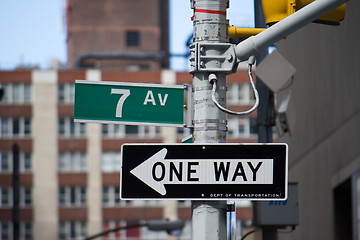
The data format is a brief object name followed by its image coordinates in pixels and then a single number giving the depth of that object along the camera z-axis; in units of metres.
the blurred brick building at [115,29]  151.31
